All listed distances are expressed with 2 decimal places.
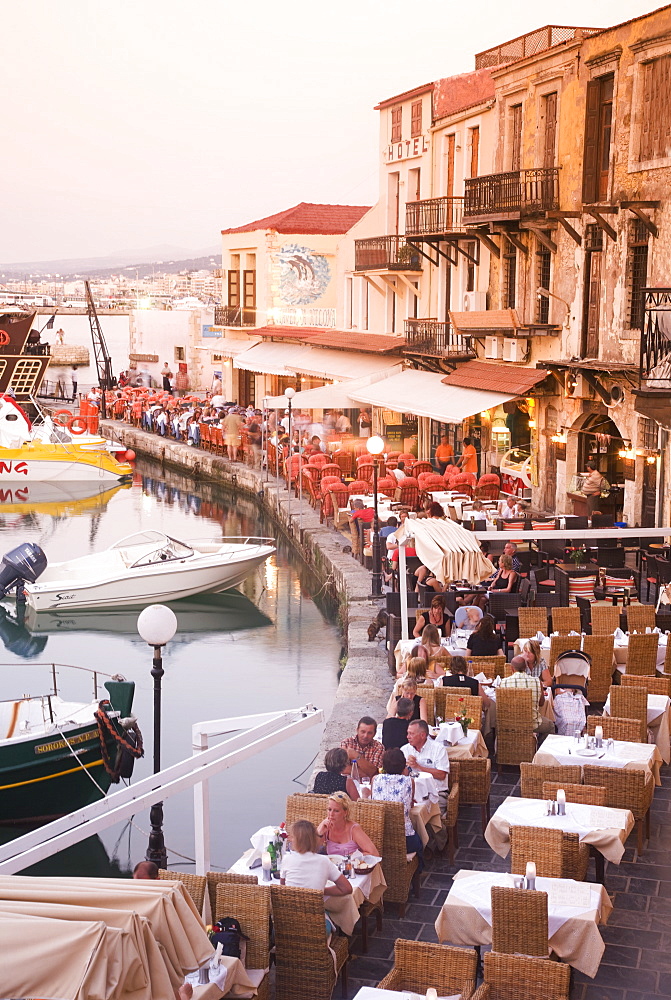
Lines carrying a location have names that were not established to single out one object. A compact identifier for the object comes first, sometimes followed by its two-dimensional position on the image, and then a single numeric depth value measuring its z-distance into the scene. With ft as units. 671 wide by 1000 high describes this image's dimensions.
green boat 40.27
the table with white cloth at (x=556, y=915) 23.24
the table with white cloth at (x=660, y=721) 35.63
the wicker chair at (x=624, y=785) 29.63
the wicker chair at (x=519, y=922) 22.39
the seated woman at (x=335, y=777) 29.63
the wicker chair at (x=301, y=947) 23.13
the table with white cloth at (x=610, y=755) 31.37
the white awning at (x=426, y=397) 75.05
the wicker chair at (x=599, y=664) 41.60
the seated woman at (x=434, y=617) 46.29
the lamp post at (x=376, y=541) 59.31
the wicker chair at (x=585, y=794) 28.43
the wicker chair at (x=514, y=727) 35.78
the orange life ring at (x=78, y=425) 140.97
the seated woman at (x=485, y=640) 42.80
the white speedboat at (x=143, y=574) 74.69
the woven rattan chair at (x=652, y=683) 37.35
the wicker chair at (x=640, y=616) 45.55
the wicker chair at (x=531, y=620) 45.70
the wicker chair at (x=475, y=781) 32.22
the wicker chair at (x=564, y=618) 45.68
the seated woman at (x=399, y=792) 29.01
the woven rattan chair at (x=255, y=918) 22.62
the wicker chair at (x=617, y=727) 33.11
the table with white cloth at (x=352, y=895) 24.90
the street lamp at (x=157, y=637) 31.19
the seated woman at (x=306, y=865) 24.40
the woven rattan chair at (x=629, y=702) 34.88
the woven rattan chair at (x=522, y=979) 20.12
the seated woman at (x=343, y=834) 26.45
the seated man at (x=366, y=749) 31.96
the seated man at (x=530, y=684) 37.09
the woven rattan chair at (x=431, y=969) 20.67
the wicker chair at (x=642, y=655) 41.27
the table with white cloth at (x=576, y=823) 26.94
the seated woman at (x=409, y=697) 35.24
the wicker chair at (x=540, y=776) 29.53
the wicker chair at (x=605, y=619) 45.78
